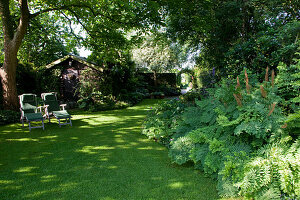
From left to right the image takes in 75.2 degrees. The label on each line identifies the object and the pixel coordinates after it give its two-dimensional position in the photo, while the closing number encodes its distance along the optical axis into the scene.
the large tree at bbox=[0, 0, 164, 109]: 8.32
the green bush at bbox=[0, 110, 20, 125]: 8.55
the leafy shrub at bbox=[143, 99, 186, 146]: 4.94
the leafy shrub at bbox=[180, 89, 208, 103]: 6.52
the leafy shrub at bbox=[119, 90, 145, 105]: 13.26
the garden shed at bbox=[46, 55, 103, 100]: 13.61
